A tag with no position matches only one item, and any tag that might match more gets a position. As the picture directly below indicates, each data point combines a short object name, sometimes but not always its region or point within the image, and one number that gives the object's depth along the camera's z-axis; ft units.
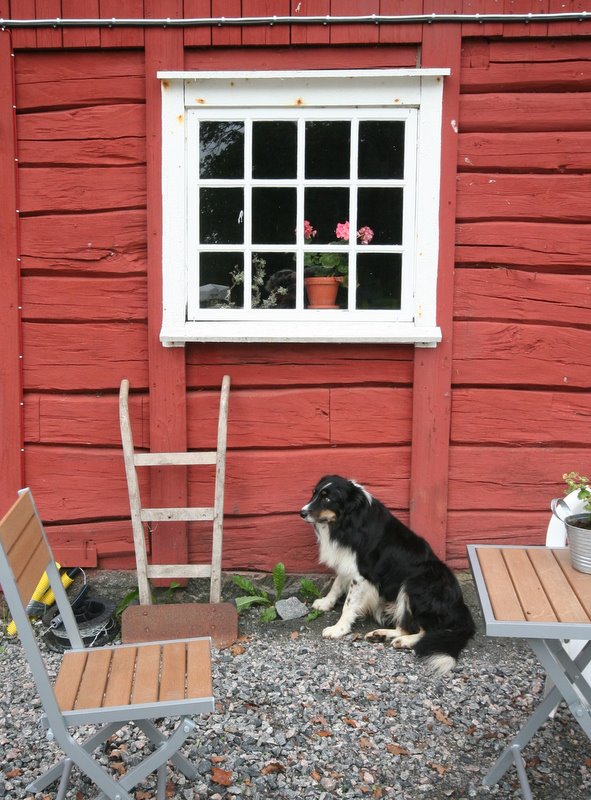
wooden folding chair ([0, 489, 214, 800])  7.20
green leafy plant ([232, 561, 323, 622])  13.47
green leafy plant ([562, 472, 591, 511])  8.25
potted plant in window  14.07
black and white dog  12.50
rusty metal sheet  12.78
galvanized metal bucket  8.07
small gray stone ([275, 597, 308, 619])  13.46
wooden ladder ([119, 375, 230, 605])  13.25
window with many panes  13.35
